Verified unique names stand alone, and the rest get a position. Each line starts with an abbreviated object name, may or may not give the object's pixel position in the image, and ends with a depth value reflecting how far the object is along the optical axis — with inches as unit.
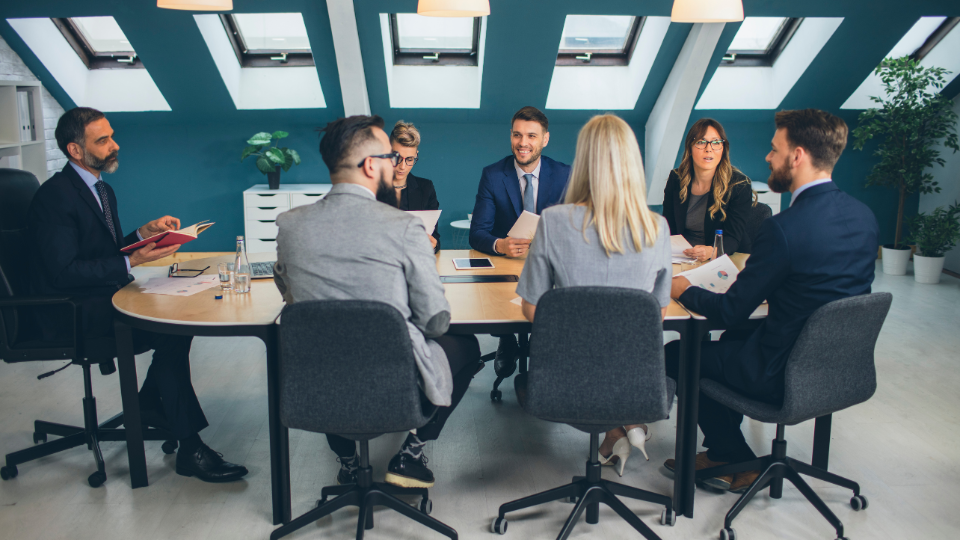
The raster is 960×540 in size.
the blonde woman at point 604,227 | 79.0
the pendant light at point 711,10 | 115.4
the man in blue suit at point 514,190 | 140.6
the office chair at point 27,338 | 101.3
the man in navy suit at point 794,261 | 84.0
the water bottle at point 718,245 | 115.1
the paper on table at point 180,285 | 104.4
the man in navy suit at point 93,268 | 103.7
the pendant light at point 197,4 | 119.1
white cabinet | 239.5
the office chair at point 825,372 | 80.8
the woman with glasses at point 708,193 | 132.3
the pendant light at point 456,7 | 112.7
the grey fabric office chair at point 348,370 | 72.4
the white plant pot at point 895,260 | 241.6
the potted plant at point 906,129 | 226.2
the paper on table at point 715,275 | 100.8
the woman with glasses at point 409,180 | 137.9
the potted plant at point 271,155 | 236.2
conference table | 88.9
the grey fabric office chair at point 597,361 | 74.5
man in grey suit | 75.4
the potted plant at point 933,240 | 225.8
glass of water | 104.1
